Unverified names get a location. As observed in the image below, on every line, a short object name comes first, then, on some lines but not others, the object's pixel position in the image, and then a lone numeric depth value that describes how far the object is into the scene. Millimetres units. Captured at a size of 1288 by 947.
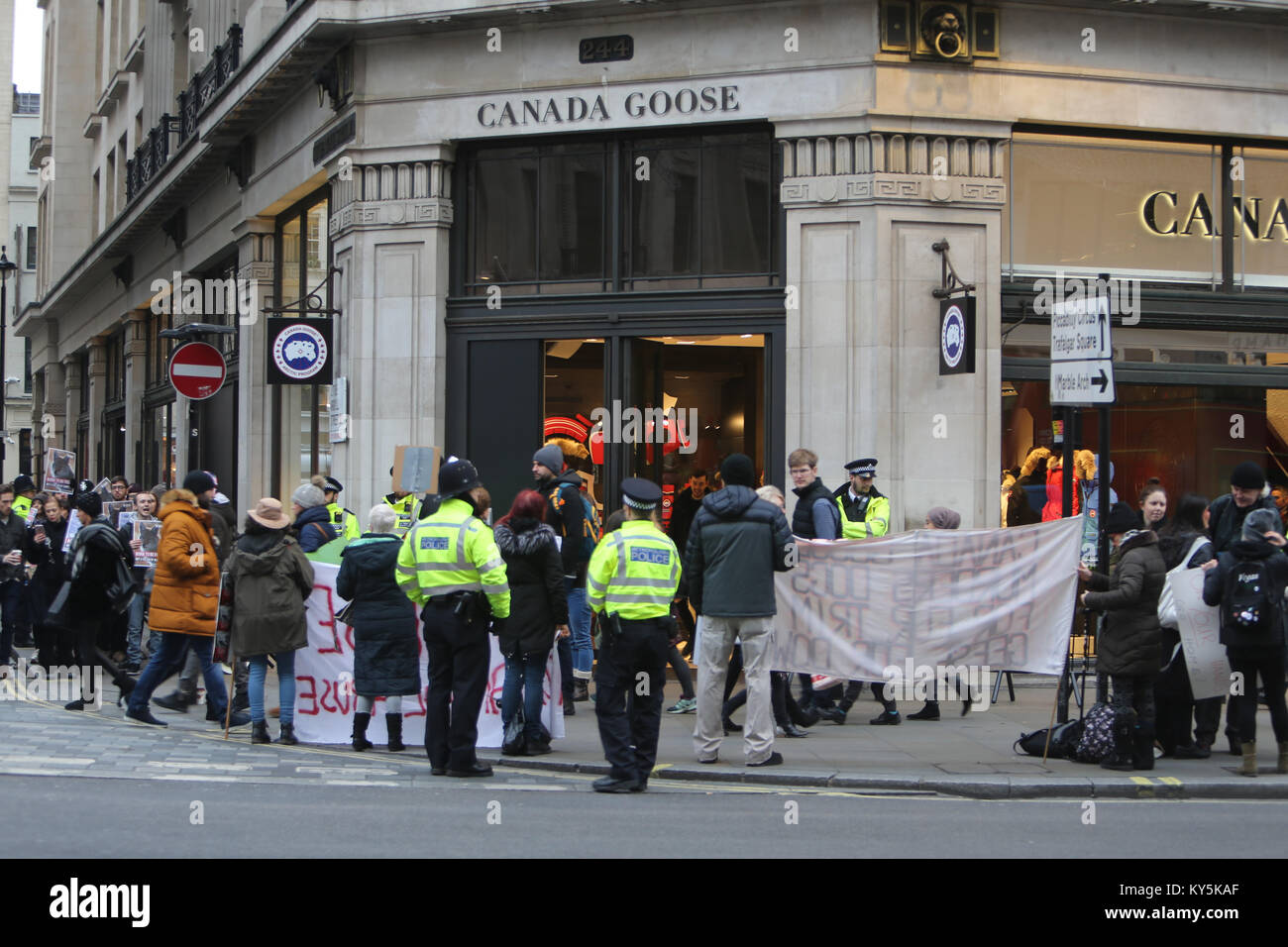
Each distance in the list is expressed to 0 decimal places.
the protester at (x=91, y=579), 13484
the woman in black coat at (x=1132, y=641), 10641
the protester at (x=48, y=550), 17594
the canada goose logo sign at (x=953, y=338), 15664
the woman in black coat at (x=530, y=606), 11438
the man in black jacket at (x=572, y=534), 14029
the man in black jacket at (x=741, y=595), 10938
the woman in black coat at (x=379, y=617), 11625
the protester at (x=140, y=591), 16219
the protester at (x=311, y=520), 13398
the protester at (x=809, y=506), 13047
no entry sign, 18250
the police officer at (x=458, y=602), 10484
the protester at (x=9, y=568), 17859
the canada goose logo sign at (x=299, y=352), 18312
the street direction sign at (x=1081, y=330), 11125
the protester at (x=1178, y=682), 11406
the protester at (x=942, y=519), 13148
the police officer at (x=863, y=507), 13633
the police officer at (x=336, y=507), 15600
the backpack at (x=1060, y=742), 11156
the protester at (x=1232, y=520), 11352
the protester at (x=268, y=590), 12016
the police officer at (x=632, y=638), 9961
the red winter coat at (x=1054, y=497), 16688
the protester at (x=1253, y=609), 10469
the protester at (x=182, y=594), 12719
